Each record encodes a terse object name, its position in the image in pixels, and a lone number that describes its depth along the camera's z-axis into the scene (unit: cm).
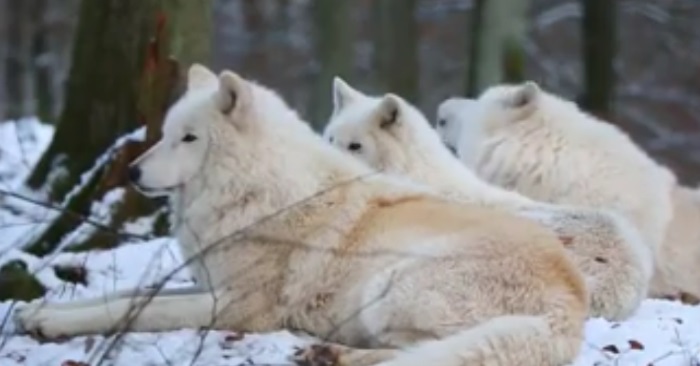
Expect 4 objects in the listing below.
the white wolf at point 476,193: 1421
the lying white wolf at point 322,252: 1216
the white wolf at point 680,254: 1766
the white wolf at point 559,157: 1742
